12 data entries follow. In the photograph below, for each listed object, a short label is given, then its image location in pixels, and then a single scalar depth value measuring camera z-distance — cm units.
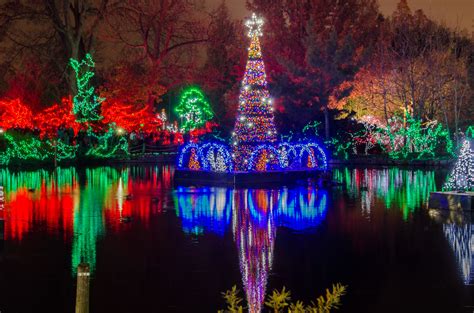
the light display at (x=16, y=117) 4777
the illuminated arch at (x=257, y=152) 2795
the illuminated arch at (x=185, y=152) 3003
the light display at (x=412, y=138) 4291
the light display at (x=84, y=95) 4656
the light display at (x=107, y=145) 4519
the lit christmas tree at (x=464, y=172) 1881
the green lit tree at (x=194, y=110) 5666
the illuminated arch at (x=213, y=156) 2831
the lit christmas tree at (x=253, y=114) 2853
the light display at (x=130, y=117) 4853
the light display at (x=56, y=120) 4675
